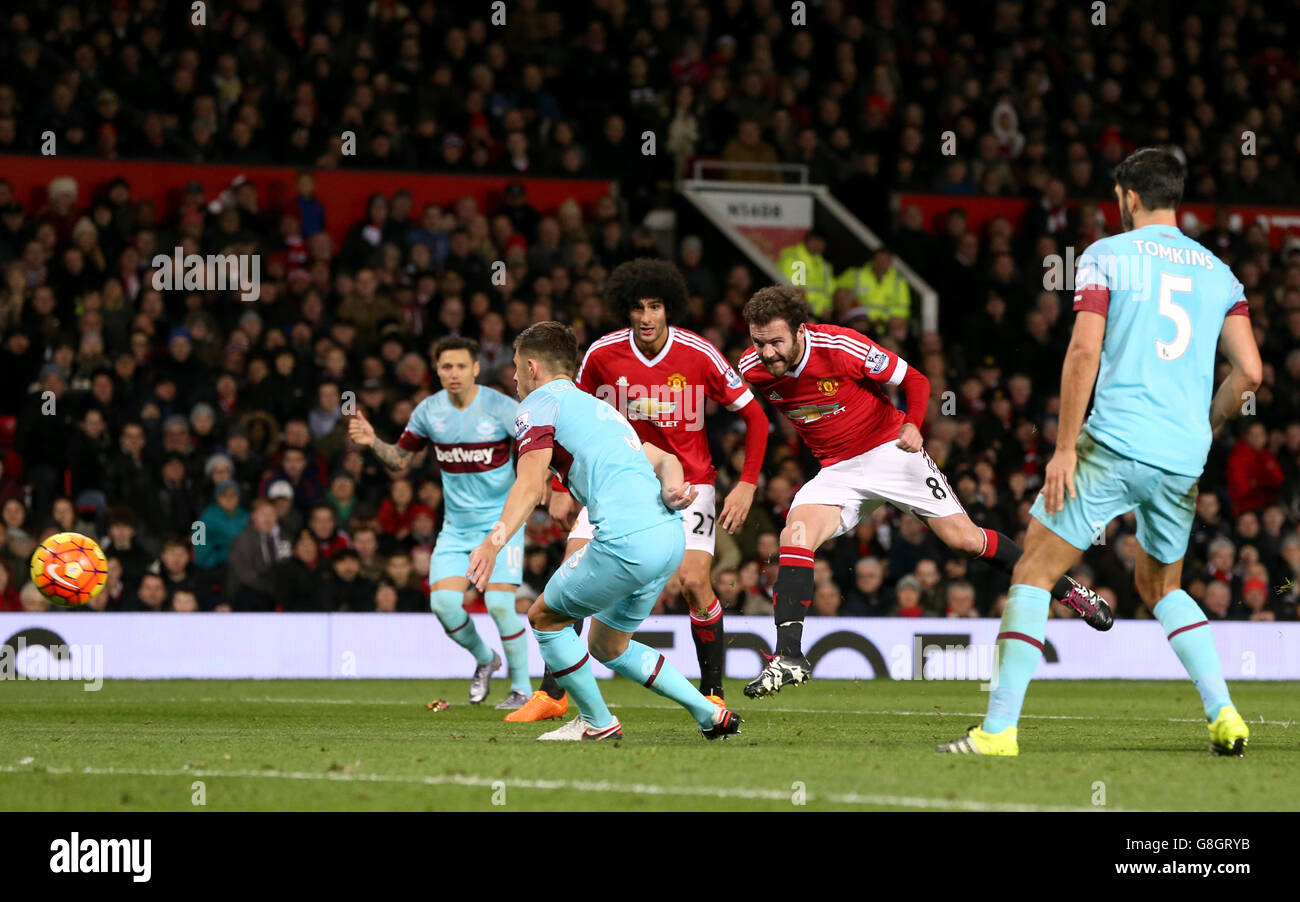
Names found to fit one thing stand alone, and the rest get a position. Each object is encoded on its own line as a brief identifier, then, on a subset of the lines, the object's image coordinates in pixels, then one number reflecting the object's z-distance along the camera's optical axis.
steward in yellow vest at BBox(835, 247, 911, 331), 19.20
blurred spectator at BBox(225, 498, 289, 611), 15.27
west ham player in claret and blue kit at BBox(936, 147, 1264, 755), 6.98
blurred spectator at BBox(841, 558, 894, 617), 15.98
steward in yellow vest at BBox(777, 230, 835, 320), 19.12
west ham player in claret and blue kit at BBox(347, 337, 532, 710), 11.71
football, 11.35
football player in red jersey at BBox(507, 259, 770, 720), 9.75
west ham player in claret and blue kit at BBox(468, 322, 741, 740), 7.66
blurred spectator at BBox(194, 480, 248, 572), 15.47
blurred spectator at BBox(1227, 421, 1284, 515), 18.36
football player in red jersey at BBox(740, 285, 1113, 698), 9.55
